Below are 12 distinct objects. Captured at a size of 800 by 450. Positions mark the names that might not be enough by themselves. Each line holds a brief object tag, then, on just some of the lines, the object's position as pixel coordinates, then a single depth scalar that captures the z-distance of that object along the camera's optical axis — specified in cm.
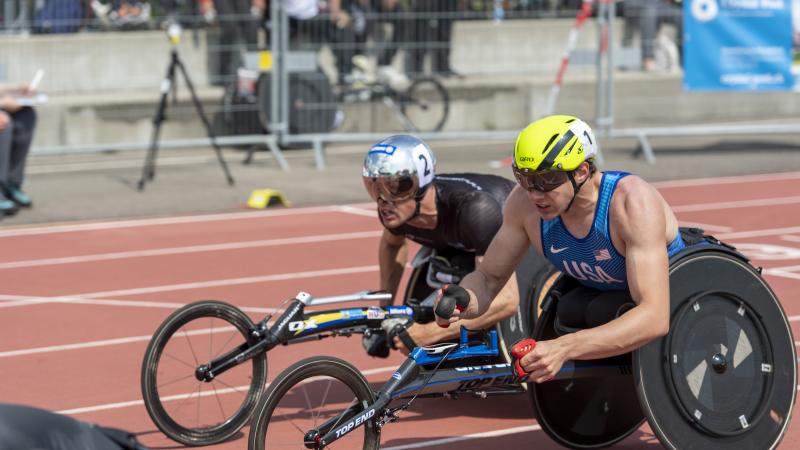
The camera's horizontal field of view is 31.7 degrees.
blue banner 1655
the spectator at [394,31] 1664
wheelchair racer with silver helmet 658
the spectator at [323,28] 1612
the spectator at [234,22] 1597
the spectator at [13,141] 1308
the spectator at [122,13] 1599
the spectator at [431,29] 1683
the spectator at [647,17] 1766
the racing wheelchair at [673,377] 550
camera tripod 1427
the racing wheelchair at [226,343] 642
